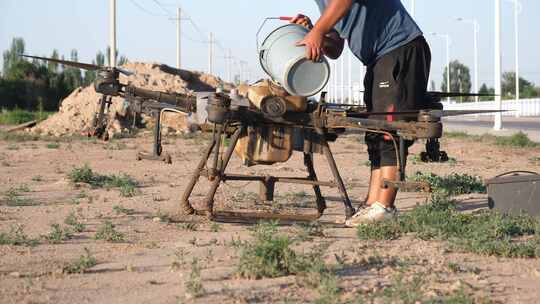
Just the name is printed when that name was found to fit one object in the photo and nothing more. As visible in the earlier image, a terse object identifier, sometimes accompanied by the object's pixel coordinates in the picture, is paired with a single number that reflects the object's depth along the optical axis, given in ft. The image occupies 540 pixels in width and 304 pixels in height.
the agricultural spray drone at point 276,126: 19.65
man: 20.59
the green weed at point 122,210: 22.93
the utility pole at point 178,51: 168.40
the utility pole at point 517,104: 198.79
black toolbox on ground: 20.94
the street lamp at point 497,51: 95.20
